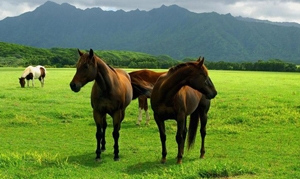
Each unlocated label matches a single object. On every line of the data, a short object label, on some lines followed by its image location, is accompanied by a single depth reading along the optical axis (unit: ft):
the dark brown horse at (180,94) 25.66
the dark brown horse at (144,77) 41.23
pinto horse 90.63
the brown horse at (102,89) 25.70
